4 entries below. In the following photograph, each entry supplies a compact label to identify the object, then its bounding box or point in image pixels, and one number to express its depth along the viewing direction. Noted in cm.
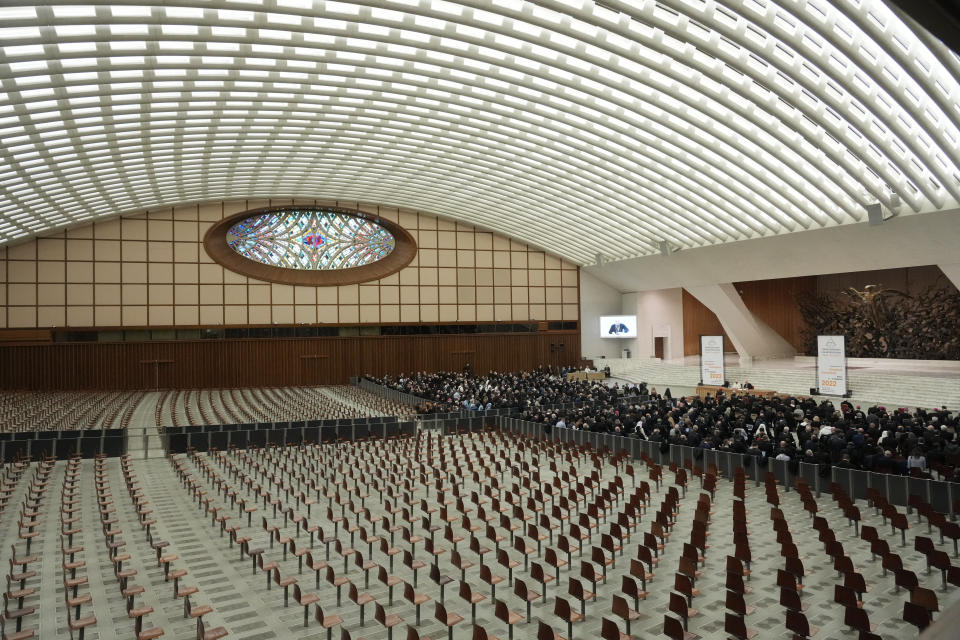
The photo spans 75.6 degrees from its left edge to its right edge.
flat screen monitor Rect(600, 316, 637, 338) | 4259
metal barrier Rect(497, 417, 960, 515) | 1064
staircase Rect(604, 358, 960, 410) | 2439
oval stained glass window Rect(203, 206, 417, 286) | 3791
